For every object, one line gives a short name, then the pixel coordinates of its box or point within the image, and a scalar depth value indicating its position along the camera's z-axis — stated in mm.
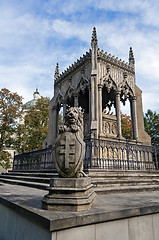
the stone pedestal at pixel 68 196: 2756
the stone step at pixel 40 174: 7207
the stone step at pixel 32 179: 6766
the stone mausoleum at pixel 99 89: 12162
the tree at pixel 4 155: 20431
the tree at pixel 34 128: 23062
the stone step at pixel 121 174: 6555
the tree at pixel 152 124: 22412
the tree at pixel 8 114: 21672
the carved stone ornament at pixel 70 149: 3234
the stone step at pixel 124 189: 5096
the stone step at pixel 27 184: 6022
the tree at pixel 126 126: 25344
